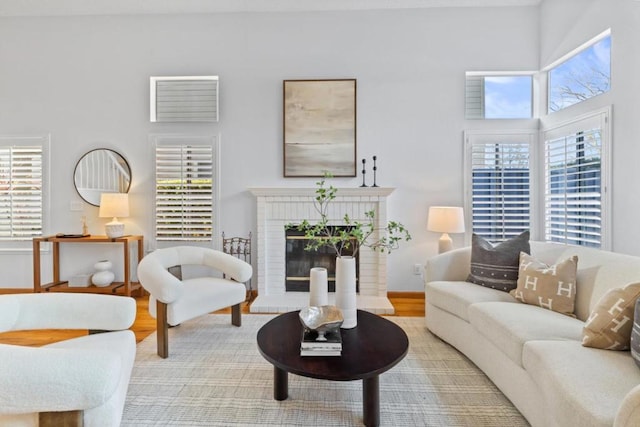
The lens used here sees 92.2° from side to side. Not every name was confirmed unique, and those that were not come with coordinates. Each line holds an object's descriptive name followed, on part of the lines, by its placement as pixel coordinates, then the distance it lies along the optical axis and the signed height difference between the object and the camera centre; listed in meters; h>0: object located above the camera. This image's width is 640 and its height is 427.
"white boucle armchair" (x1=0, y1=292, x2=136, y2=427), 0.95 -0.55
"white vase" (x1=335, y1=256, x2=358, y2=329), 1.95 -0.50
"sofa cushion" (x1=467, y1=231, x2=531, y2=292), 2.42 -0.40
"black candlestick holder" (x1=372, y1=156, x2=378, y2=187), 3.66 +0.53
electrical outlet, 3.75 -0.69
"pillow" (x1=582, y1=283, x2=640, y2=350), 1.46 -0.52
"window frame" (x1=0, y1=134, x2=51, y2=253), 3.84 +0.35
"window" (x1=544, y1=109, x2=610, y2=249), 2.77 +0.32
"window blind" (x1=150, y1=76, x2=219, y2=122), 3.81 +1.39
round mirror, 3.83 +0.48
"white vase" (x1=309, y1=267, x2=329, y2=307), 1.96 -0.48
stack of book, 1.60 -0.70
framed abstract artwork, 3.72 +1.07
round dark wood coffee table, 1.46 -0.74
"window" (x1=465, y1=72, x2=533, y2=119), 3.72 +1.42
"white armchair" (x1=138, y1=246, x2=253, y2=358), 2.30 -0.63
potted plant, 1.96 -0.45
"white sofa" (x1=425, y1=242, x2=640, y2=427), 1.18 -0.67
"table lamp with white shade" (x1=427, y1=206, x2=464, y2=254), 3.29 -0.10
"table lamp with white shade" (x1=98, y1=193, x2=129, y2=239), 3.54 +0.03
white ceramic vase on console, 3.60 -0.74
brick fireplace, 3.56 -0.14
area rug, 1.68 -1.11
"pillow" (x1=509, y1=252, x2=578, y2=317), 1.99 -0.49
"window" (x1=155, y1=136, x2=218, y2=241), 3.81 +0.28
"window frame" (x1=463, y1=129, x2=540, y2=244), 3.67 +0.66
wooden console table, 3.50 -0.68
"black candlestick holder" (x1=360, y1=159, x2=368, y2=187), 3.63 +0.49
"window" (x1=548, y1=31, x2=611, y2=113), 2.83 +1.41
